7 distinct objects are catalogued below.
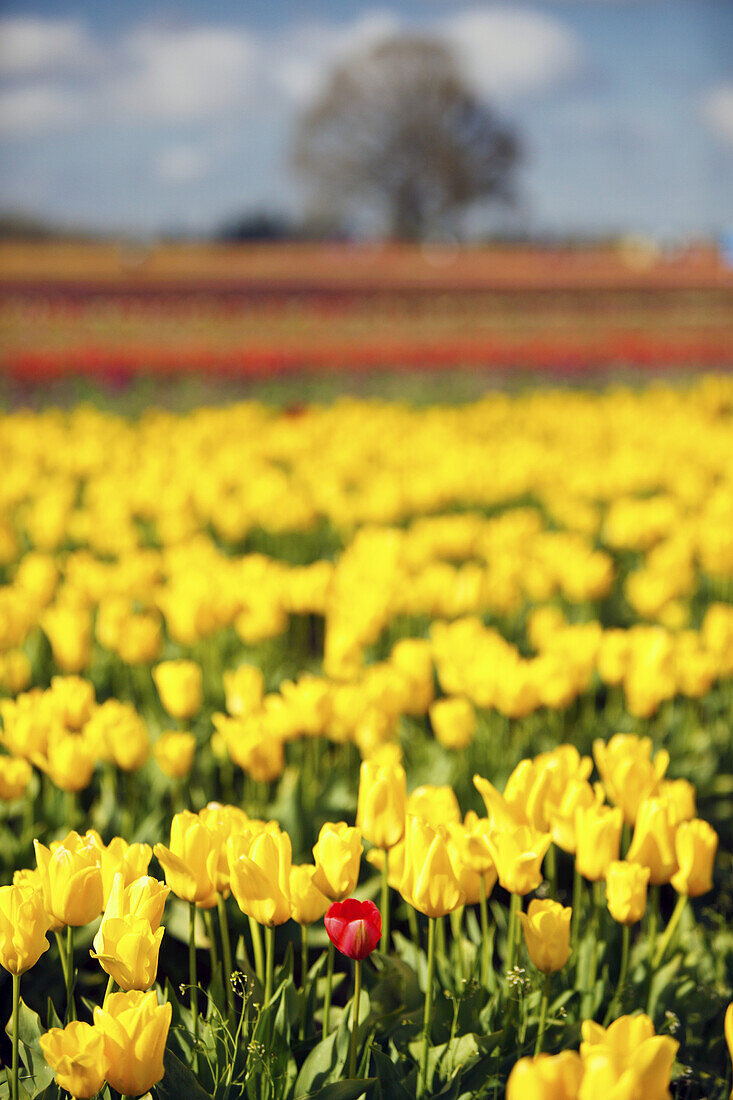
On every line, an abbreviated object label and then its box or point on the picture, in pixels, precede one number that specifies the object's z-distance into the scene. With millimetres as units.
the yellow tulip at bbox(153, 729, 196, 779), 5016
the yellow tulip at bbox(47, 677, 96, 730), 5054
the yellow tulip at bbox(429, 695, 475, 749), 5138
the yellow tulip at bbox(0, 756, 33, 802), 4868
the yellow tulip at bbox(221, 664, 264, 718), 5150
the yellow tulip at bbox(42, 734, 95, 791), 4918
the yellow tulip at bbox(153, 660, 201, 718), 5182
